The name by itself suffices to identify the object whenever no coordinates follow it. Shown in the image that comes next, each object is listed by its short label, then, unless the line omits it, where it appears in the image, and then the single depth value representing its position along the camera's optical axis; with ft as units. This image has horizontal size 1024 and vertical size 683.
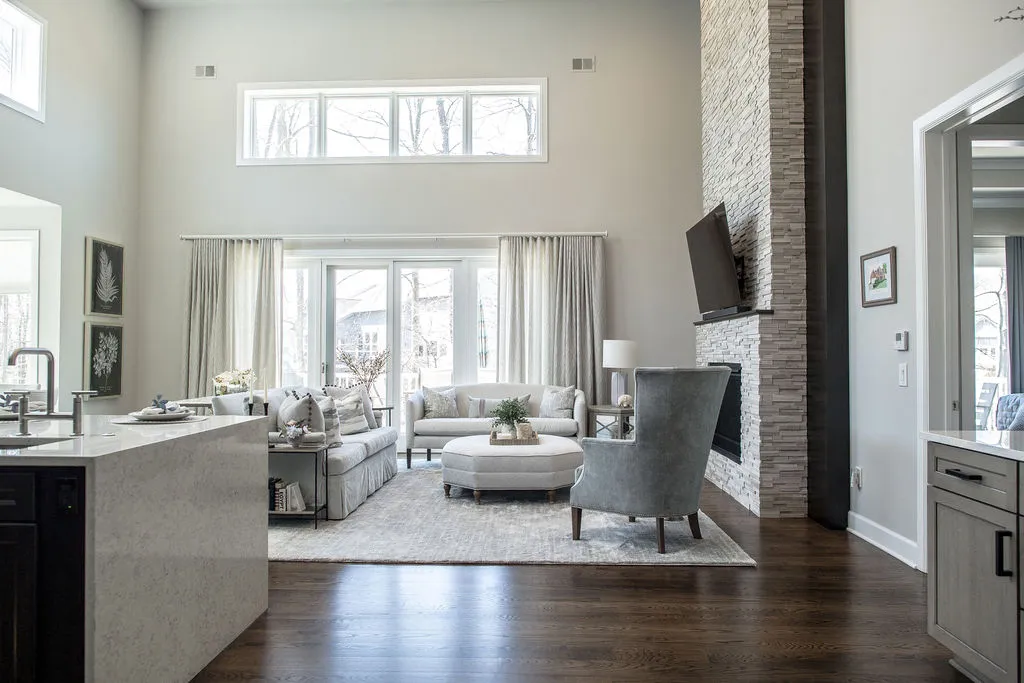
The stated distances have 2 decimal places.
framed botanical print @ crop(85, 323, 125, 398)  20.58
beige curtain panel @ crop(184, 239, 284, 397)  22.48
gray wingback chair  11.00
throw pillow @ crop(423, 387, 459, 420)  20.65
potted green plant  15.65
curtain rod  22.71
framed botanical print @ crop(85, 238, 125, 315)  20.58
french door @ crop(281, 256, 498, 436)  23.17
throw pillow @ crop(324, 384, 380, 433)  18.10
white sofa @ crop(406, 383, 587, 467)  19.49
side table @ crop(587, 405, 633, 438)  19.48
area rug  10.96
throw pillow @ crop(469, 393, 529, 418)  20.86
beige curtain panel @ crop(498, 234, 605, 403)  21.99
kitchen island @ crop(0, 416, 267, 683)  5.28
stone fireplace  13.87
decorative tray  15.75
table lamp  20.59
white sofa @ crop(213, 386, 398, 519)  13.62
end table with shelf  13.17
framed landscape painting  11.27
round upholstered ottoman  14.85
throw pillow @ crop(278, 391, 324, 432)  13.75
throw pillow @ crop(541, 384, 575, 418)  20.26
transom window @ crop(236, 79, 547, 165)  22.93
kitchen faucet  6.60
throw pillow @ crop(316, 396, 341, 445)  14.61
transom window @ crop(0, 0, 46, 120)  17.60
